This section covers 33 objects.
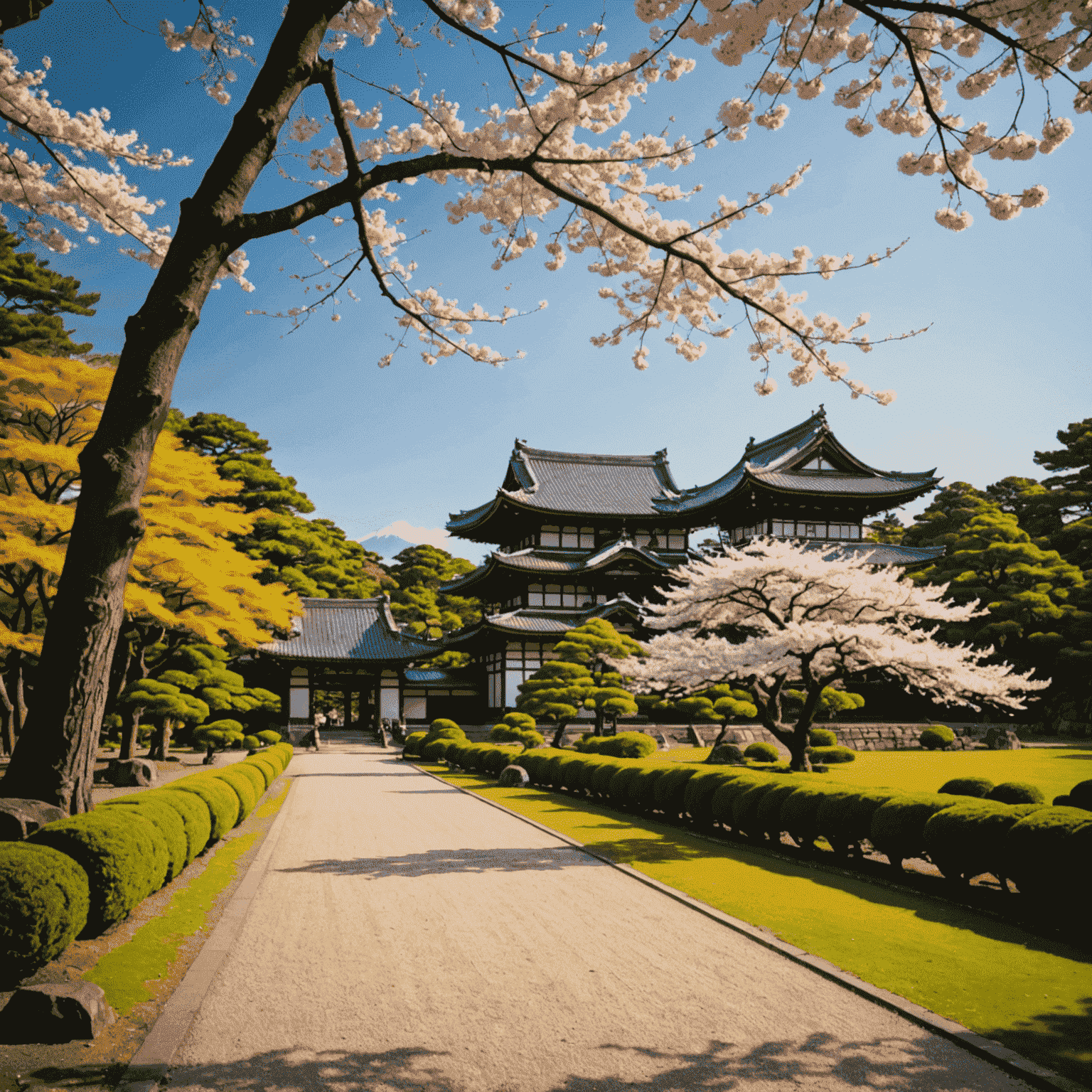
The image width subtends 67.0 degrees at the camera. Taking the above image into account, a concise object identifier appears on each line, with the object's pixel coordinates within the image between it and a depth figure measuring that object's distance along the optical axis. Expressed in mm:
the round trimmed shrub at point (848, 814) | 8602
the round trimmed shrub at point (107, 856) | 5301
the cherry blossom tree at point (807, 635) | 16500
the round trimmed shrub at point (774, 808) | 9914
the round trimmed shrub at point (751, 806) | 10328
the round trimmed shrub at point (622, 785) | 13773
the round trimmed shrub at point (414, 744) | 27234
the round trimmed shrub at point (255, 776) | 13102
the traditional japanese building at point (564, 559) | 33375
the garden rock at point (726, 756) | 21844
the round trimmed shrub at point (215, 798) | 9242
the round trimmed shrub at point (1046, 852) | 6117
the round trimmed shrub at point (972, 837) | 6840
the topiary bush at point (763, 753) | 23297
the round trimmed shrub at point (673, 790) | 12250
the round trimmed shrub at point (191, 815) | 7953
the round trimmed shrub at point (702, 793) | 11508
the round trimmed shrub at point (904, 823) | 7891
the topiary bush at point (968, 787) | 11352
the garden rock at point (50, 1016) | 4016
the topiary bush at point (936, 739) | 27281
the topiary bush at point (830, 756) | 22547
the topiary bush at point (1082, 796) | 9289
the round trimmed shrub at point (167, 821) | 7066
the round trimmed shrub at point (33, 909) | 4484
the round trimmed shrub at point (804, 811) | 9344
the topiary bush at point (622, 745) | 22031
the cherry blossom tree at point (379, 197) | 5059
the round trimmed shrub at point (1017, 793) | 10047
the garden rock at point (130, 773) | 16641
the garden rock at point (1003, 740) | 26422
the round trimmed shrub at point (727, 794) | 10828
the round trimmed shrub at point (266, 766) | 15170
